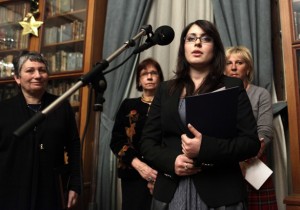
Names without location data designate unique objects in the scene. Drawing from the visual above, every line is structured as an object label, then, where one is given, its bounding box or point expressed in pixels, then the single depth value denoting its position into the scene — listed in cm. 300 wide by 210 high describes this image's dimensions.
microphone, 127
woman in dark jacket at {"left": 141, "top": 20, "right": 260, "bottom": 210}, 100
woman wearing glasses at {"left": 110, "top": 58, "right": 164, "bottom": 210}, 177
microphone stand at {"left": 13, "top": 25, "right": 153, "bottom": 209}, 91
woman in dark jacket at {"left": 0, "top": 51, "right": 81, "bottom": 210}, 153
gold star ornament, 299
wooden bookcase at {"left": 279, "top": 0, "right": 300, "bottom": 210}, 163
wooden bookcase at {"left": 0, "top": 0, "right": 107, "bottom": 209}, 267
